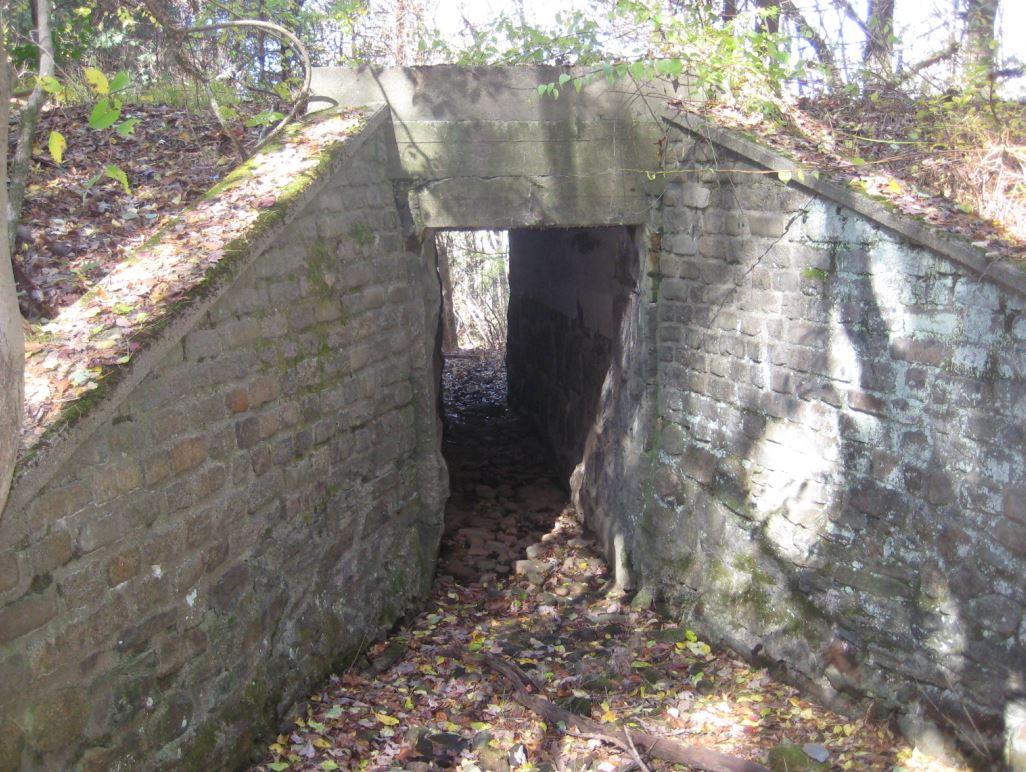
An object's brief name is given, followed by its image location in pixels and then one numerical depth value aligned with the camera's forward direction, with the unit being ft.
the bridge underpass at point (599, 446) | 10.91
